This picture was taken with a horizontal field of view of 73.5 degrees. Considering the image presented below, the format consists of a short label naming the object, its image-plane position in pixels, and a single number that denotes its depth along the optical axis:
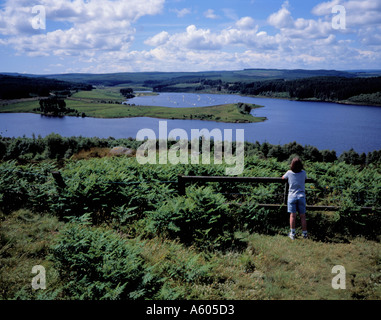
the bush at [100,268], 5.18
